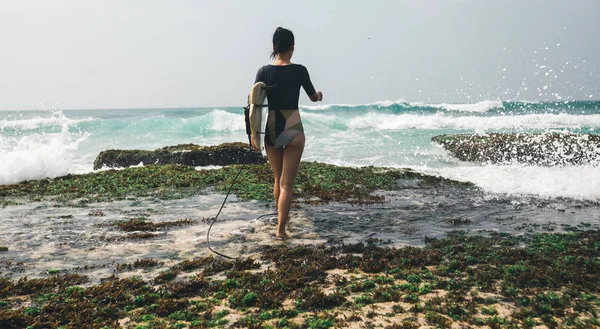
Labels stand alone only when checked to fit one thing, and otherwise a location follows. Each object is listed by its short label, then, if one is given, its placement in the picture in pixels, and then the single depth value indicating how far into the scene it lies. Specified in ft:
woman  19.16
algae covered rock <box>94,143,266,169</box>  57.67
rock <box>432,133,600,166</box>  57.98
